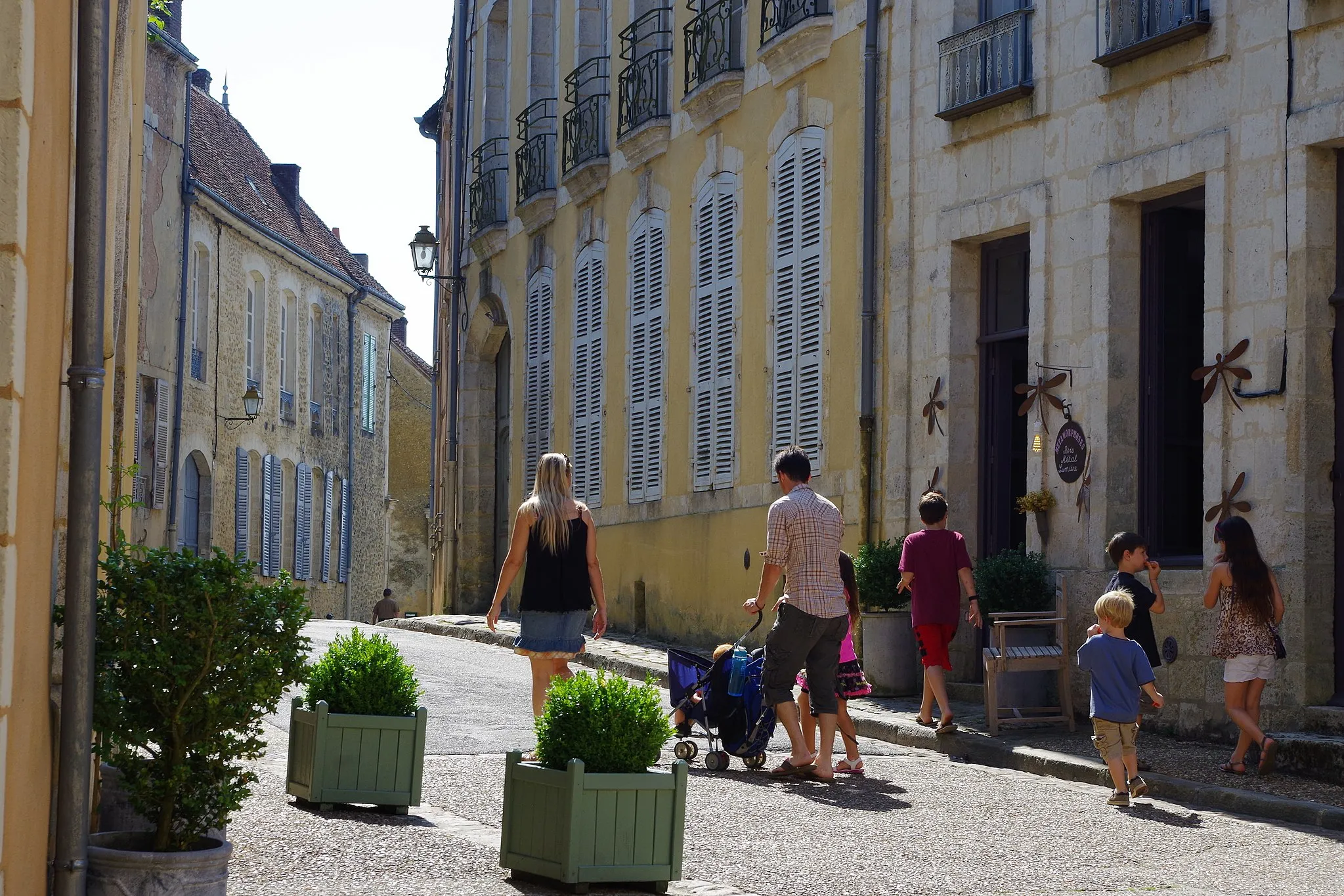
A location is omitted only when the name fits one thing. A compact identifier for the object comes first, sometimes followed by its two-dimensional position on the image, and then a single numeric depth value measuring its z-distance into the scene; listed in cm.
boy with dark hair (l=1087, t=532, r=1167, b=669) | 1061
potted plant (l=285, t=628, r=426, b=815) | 814
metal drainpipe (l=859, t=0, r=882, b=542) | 1562
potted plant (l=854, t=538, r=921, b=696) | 1403
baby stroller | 1020
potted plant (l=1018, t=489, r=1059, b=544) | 1334
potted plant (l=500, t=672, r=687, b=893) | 654
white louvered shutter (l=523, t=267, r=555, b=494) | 2466
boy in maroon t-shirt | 1222
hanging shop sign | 1313
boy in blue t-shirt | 945
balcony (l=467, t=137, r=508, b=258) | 2639
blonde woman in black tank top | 1009
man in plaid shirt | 984
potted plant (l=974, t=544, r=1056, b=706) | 1260
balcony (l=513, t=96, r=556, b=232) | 2439
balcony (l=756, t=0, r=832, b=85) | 1669
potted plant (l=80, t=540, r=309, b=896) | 585
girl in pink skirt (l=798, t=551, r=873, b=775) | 1028
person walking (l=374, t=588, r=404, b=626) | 3478
